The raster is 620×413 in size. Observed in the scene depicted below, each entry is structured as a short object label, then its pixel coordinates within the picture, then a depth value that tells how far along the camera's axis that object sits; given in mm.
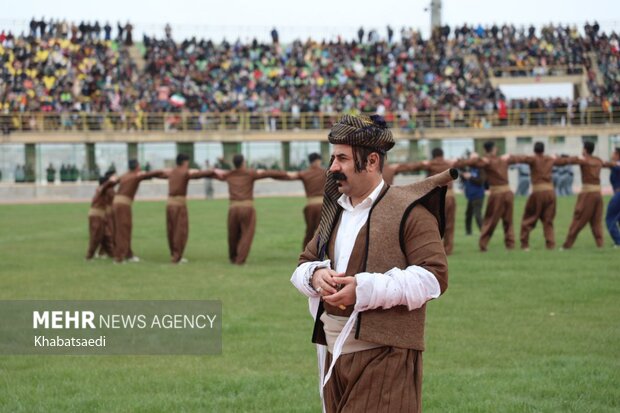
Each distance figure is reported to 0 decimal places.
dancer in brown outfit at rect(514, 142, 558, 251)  17453
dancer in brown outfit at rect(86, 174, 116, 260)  17781
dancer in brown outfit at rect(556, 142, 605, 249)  17234
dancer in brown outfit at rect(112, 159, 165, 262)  17312
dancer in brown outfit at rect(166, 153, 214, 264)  17000
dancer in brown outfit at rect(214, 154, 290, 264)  16688
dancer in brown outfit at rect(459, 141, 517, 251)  17531
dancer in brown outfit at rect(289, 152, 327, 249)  16797
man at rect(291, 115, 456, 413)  3895
